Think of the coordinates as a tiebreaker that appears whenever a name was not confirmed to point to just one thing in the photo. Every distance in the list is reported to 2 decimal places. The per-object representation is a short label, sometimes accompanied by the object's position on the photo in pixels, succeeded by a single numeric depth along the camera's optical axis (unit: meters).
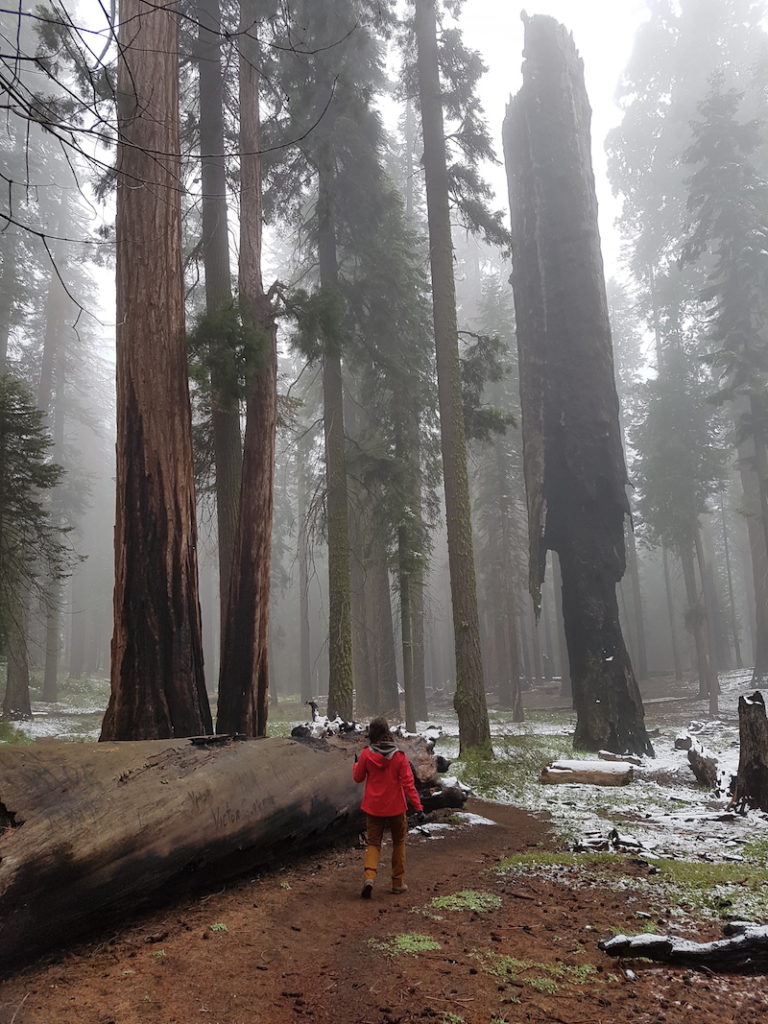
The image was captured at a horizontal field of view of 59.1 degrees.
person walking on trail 5.50
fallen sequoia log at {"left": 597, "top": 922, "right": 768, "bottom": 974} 3.75
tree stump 8.09
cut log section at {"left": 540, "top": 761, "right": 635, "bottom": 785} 10.05
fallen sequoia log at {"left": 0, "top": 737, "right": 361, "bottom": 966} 3.69
